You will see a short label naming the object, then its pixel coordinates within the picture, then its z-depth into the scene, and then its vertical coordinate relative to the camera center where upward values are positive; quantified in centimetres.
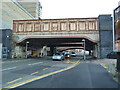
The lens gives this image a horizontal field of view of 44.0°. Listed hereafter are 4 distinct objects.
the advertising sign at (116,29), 1061 +144
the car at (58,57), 2799 -159
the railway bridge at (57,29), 3297 +441
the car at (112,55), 2903 -127
